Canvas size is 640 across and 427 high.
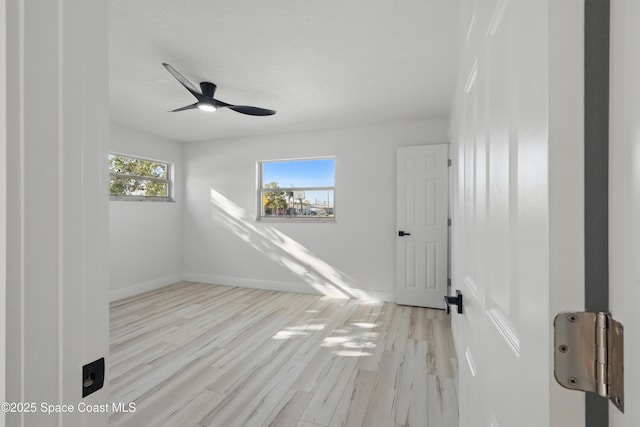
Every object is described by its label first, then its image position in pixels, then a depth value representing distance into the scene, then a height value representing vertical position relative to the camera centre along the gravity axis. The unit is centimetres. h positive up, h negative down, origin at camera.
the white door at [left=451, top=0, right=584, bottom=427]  32 +2
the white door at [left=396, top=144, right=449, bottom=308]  374 -13
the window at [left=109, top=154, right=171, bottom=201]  418 +52
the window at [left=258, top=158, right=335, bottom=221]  447 +38
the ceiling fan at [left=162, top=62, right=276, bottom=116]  261 +98
